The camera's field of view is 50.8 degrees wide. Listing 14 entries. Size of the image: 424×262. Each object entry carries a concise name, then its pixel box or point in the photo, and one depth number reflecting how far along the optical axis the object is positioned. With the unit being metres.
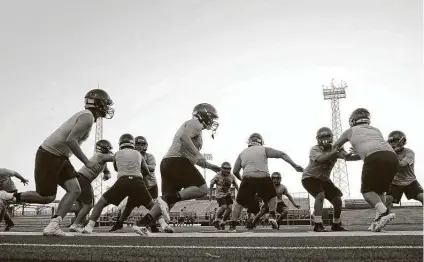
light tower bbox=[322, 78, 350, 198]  57.81
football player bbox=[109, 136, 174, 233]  9.50
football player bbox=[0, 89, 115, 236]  6.33
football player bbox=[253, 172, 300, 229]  14.57
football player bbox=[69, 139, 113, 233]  9.43
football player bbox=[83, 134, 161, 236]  8.18
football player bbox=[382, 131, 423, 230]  9.32
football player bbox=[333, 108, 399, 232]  6.74
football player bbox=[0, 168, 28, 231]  9.27
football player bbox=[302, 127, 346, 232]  8.67
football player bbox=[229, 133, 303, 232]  9.06
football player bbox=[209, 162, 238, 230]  14.15
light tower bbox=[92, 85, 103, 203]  59.41
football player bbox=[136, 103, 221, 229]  7.22
